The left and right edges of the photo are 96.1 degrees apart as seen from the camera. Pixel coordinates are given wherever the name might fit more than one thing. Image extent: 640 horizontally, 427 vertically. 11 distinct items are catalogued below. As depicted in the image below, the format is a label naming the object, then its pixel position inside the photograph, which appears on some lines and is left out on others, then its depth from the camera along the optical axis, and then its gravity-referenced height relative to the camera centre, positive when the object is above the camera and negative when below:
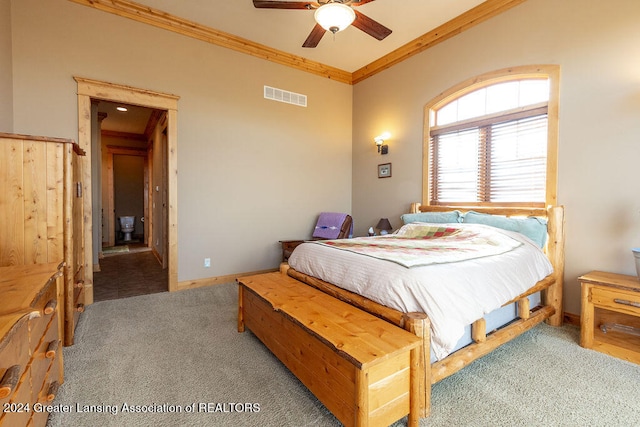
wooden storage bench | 1.23 -0.75
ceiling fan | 2.28 +1.57
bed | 1.48 -0.54
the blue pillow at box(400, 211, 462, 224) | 3.22 -0.15
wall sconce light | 4.41 +0.96
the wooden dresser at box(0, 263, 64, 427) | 0.82 -0.50
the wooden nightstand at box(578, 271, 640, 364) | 2.00 -0.88
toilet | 7.62 -0.60
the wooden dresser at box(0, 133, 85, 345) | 1.90 -0.02
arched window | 2.83 +0.72
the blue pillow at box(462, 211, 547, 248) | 2.61 -0.19
